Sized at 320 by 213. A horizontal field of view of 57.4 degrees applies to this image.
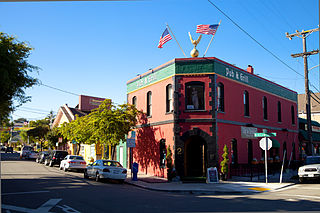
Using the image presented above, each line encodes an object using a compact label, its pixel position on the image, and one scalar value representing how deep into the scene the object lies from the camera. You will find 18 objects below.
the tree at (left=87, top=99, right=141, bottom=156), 21.28
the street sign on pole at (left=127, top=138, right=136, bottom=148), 19.17
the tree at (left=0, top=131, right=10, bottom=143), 104.03
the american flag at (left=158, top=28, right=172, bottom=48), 20.41
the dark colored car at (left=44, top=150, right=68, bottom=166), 30.22
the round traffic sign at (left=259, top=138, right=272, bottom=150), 17.53
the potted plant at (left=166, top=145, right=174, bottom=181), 18.42
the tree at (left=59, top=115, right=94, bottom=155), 23.31
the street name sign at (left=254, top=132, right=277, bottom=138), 17.84
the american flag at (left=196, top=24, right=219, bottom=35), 19.62
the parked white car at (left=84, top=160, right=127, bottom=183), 17.53
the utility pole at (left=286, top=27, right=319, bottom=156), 22.42
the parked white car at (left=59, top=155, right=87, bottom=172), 24.58
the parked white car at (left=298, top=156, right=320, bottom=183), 17.86
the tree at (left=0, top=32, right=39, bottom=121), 11.12
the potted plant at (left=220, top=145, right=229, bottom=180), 18.50
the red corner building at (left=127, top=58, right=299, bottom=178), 19.27
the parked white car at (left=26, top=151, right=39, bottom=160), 43.69
